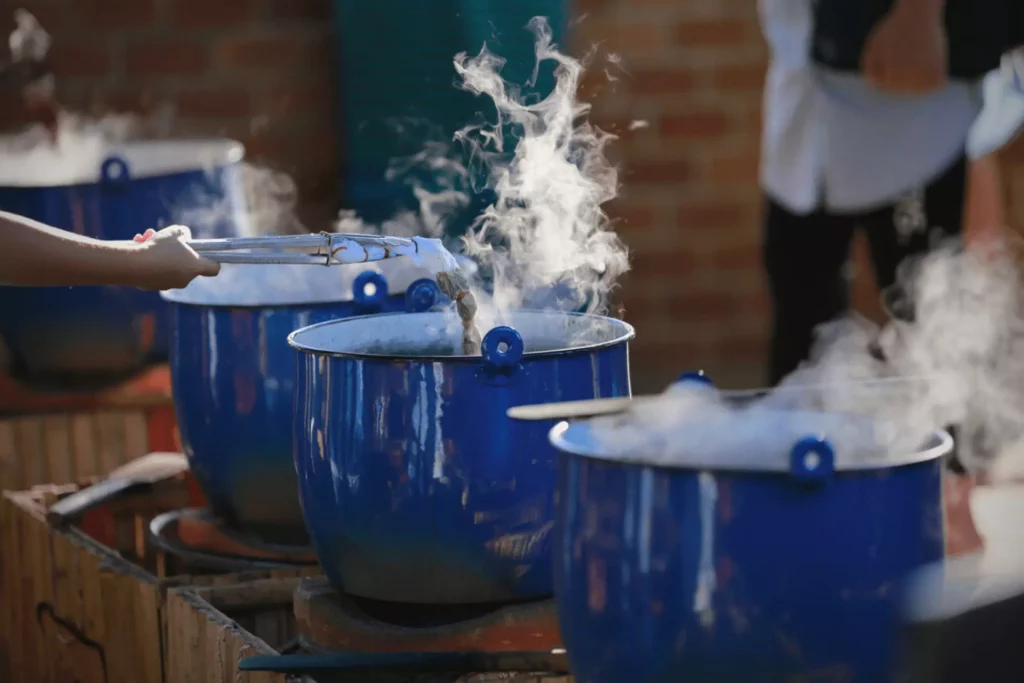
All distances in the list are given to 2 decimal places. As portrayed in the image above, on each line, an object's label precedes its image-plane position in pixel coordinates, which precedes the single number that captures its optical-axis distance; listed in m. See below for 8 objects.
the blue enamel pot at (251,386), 3.70
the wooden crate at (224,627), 3.45
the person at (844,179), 4.43
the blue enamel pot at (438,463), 3.27
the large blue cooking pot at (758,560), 2.86
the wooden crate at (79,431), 4.52
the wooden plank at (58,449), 4.54
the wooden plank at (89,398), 4.51
